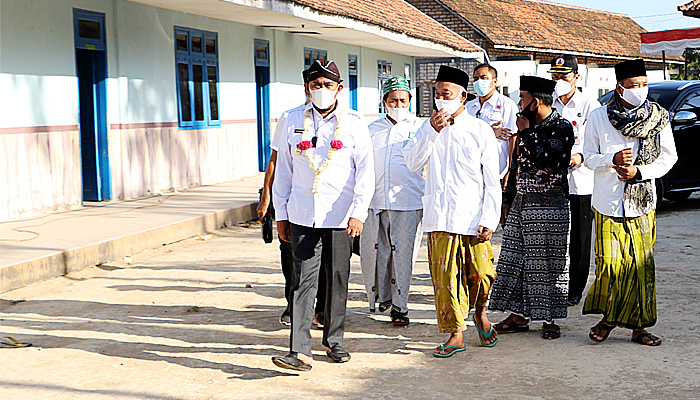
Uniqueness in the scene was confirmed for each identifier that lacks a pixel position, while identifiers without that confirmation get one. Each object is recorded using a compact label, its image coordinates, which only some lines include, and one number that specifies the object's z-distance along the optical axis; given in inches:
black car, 480.4
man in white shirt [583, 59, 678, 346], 227.1
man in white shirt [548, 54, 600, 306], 282.2
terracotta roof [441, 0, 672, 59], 1470.2
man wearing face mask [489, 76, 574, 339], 234.4
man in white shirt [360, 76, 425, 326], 254.1
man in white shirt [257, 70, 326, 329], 236.2
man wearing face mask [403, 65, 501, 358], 217.5
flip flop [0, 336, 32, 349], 235.3
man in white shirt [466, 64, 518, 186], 298.5
